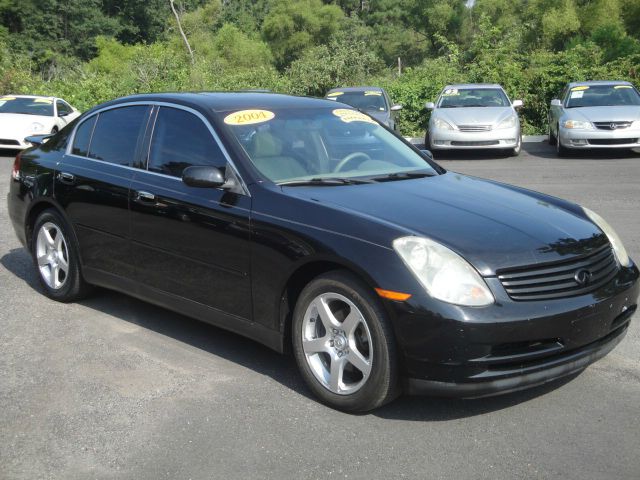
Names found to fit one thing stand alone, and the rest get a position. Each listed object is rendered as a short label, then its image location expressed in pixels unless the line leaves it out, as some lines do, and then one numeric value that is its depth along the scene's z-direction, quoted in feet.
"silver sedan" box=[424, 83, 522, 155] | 54.19
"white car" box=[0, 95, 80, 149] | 62.39
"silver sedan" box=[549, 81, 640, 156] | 52.24
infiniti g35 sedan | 12.76
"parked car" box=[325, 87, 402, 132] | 63.21
